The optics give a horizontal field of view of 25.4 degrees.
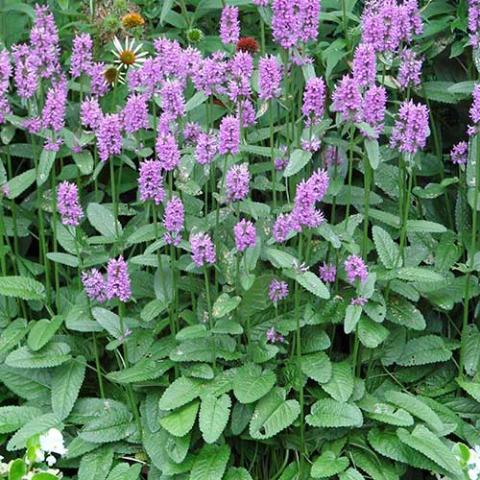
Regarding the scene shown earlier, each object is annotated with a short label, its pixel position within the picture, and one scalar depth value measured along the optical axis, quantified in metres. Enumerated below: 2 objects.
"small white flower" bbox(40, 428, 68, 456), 3.43
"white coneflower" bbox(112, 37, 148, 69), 4.27
